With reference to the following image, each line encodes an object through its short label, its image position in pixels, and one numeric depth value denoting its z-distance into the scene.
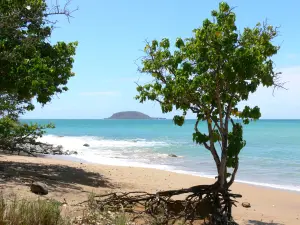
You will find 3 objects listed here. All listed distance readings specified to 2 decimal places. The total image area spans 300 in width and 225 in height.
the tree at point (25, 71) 8.74
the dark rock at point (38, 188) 9.67
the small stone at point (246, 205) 12.59
